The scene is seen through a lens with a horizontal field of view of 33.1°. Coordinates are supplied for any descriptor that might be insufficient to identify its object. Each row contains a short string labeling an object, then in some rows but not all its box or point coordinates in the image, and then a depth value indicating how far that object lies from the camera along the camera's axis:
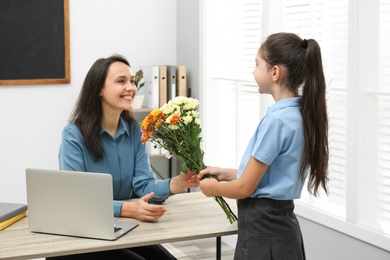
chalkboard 4.61
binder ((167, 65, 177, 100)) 4.80
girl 2.14
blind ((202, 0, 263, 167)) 4.18
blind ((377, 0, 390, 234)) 2.99
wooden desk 2.10
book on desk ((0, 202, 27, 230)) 2.35
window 3.04
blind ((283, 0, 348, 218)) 3.29
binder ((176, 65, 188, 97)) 4.82
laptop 2.17
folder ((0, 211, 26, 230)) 2.34
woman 2.62
